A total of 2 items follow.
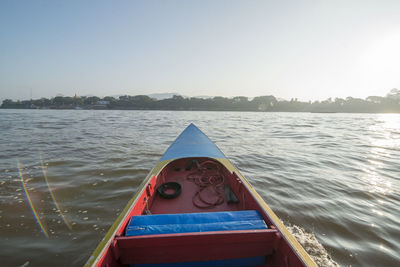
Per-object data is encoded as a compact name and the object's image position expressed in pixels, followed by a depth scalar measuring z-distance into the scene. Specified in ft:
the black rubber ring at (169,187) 12.31
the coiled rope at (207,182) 11.90
